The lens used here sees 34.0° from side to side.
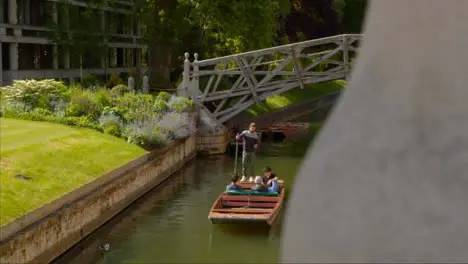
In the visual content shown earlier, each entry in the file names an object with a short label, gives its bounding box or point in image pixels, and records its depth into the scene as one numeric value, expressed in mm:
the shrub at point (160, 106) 25783
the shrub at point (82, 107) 23438
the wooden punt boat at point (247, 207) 16719
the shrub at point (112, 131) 22391
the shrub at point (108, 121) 22703
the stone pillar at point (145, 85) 30806
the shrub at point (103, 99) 24497
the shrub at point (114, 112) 23797
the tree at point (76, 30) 38188
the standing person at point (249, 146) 21453
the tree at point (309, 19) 51500
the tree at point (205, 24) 33406
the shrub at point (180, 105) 26798
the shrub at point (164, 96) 27406
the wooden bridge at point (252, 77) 29719
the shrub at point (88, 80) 35031
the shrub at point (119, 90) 26945
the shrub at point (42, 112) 22703
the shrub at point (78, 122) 22375
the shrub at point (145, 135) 22141
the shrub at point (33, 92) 23297
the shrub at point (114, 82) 32812
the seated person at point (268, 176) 19331
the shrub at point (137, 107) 24188
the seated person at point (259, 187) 18594
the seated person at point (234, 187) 18453
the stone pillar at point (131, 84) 28875
